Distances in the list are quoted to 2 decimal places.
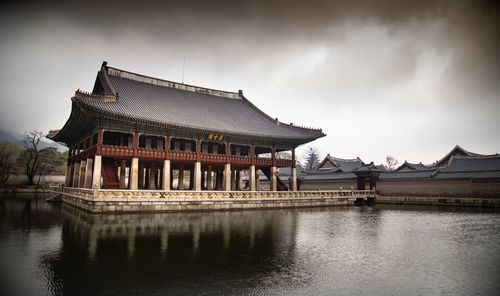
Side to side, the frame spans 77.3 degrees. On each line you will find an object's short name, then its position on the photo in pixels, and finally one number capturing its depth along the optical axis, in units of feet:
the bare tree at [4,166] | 192.75
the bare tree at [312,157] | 356.14
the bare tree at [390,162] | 435.78
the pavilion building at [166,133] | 102.94
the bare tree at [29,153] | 206.39
